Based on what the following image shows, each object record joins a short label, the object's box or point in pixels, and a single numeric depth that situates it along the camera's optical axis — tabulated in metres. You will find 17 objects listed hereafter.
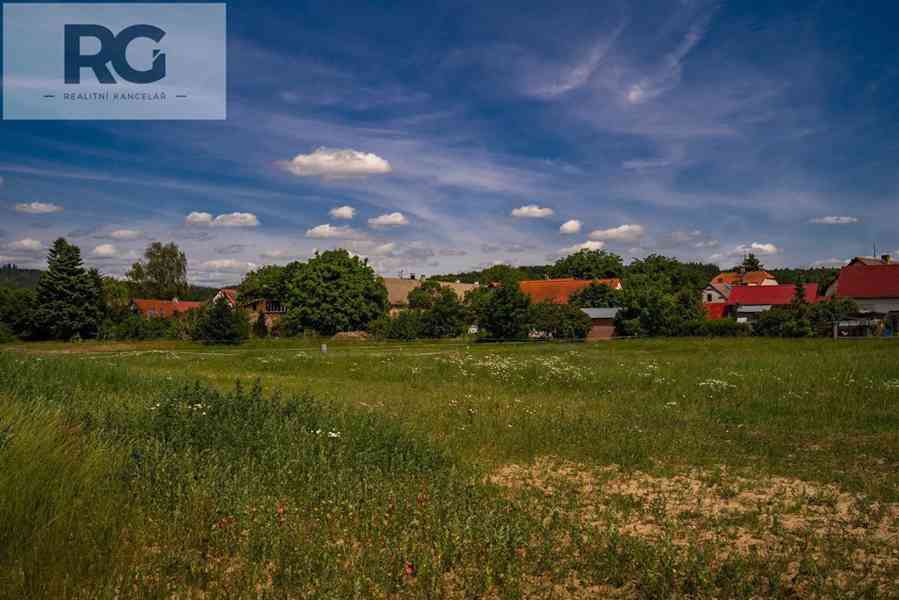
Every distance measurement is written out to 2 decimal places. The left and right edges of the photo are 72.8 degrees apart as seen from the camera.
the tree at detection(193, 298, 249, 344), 56.41
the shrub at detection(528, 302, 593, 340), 62.59
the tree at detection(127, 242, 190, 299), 105.88
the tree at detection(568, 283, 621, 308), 79.52
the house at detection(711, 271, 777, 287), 123.62
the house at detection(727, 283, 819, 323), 84.50
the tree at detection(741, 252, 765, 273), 138.12
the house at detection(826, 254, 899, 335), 65.06
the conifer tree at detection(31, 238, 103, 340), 63.47
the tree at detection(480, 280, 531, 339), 58.94
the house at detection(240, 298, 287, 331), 85.81
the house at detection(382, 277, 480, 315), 95.96
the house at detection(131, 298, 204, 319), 88.66
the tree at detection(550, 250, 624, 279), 120.94
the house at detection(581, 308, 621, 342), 68.38
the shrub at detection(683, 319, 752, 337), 57.72
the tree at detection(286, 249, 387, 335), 68.38
